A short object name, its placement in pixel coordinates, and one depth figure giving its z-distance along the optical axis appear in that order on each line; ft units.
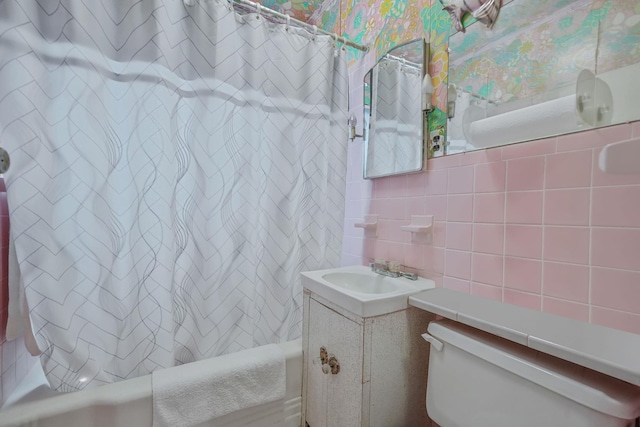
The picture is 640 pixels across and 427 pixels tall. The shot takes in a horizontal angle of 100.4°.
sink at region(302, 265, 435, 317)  2.95
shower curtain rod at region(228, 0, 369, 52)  4.00
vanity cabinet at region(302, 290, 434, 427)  2.94
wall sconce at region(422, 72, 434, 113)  3.71
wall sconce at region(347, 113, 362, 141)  5.10
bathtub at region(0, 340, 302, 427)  2.82
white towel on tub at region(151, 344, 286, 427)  3.23
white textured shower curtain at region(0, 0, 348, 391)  2.98
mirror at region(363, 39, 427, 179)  3.98
